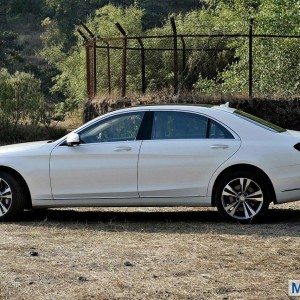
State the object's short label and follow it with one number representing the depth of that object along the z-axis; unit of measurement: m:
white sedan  10.90
